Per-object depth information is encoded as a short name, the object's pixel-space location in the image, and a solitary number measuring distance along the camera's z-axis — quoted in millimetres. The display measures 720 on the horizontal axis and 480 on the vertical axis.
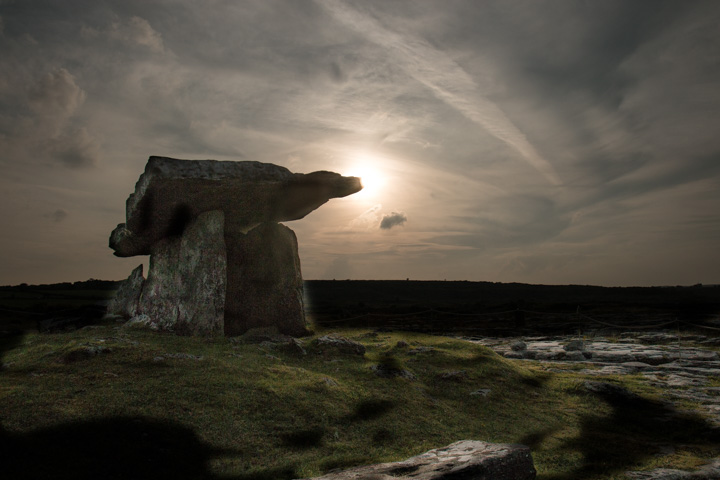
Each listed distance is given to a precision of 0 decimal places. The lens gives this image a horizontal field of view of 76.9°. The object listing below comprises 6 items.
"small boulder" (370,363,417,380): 11719
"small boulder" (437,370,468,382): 12213
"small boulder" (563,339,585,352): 19859
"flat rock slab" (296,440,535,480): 4750
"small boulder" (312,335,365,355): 13609
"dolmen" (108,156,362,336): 15250
